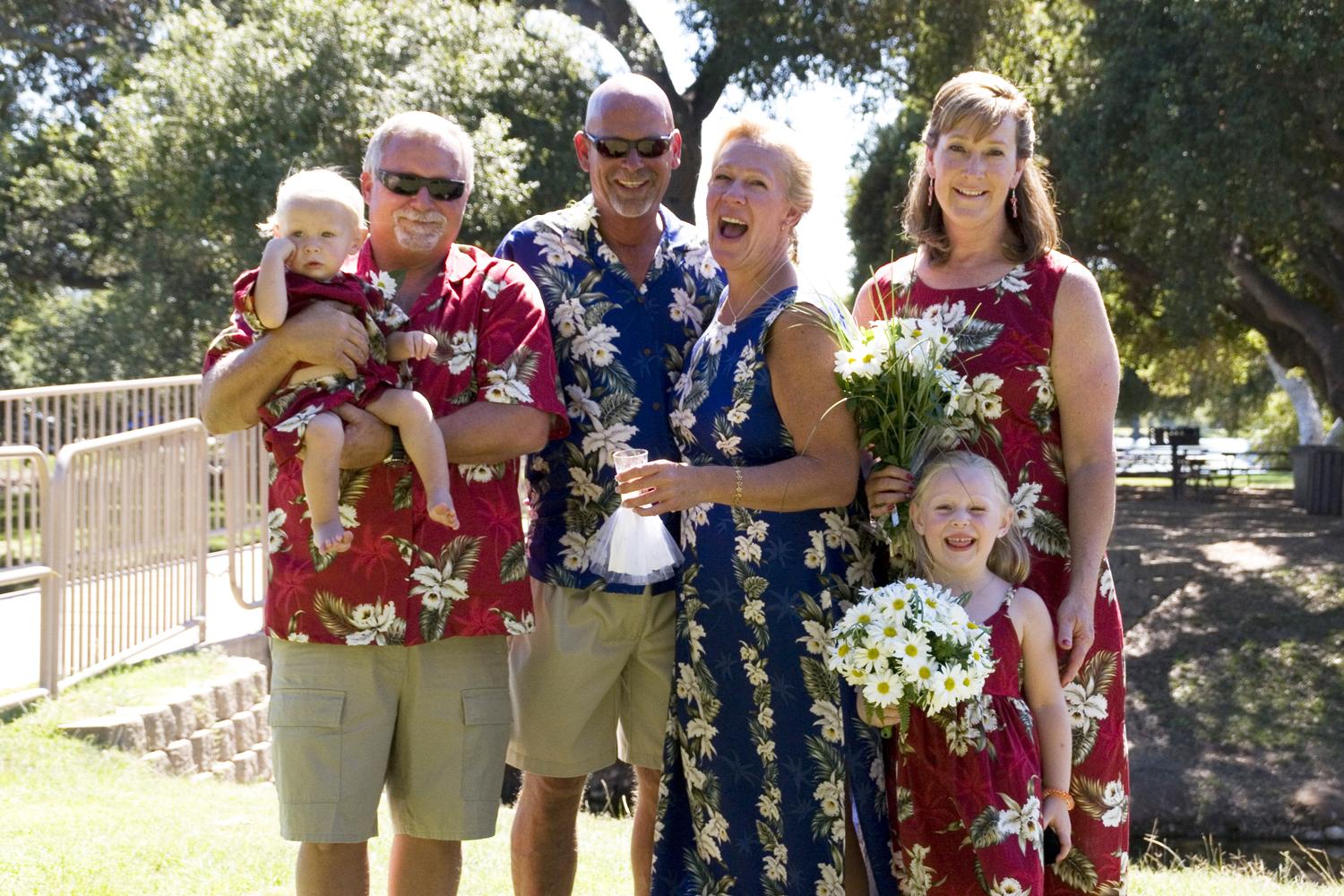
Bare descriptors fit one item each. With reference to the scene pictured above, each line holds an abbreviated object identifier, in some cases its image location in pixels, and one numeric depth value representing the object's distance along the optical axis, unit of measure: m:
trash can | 22.27
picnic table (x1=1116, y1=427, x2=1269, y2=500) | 28.17
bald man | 3.89
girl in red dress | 3.26
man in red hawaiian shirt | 3.40
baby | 3.23
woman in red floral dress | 3.44
